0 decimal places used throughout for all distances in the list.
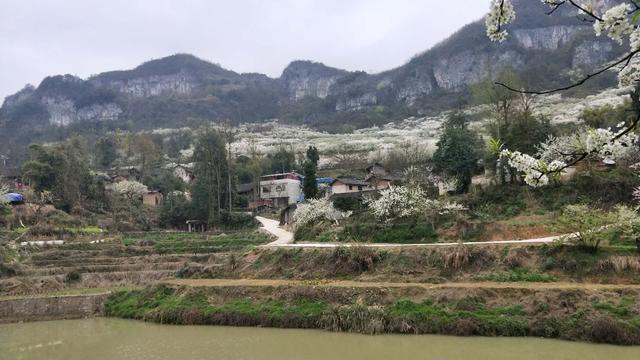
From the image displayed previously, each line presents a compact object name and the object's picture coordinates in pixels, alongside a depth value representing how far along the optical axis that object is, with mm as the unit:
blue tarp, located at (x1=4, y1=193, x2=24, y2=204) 50012
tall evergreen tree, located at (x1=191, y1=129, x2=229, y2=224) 55500
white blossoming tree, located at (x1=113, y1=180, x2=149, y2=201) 65188
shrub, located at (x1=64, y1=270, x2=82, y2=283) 31703
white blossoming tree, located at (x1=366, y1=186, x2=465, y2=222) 31578
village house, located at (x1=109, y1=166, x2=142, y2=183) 72862
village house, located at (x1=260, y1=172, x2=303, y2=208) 65312
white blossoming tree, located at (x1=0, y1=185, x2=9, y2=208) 45884
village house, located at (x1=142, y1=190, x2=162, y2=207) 68500
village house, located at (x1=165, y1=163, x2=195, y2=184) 78744
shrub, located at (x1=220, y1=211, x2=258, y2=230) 52656
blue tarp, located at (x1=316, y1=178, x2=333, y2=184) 64338
